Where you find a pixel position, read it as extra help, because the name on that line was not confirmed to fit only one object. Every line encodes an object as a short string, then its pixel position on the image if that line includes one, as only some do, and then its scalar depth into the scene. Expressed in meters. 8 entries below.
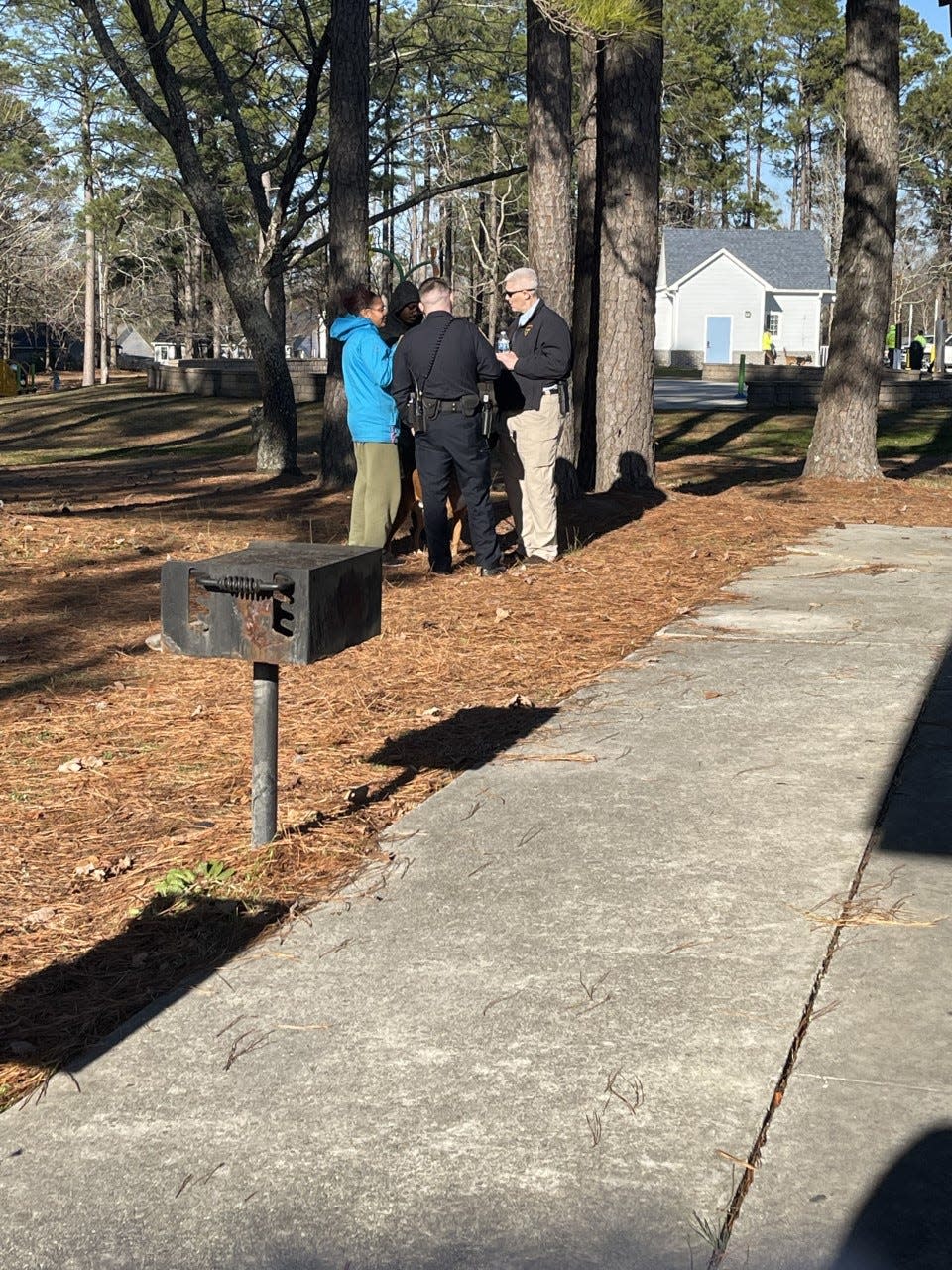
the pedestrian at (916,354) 45.22
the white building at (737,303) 66.06
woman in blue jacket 10.12
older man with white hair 10.48
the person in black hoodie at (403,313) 10.78
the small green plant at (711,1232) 2.63
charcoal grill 4.39
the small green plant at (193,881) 4.48
